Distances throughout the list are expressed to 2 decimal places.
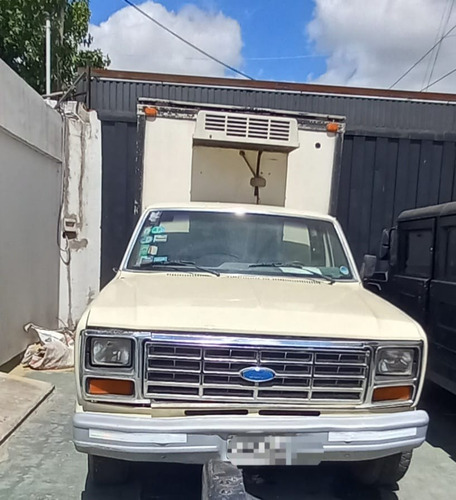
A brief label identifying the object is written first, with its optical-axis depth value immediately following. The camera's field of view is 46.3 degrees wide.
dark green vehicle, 4.41
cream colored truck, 2.75
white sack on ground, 6.45
